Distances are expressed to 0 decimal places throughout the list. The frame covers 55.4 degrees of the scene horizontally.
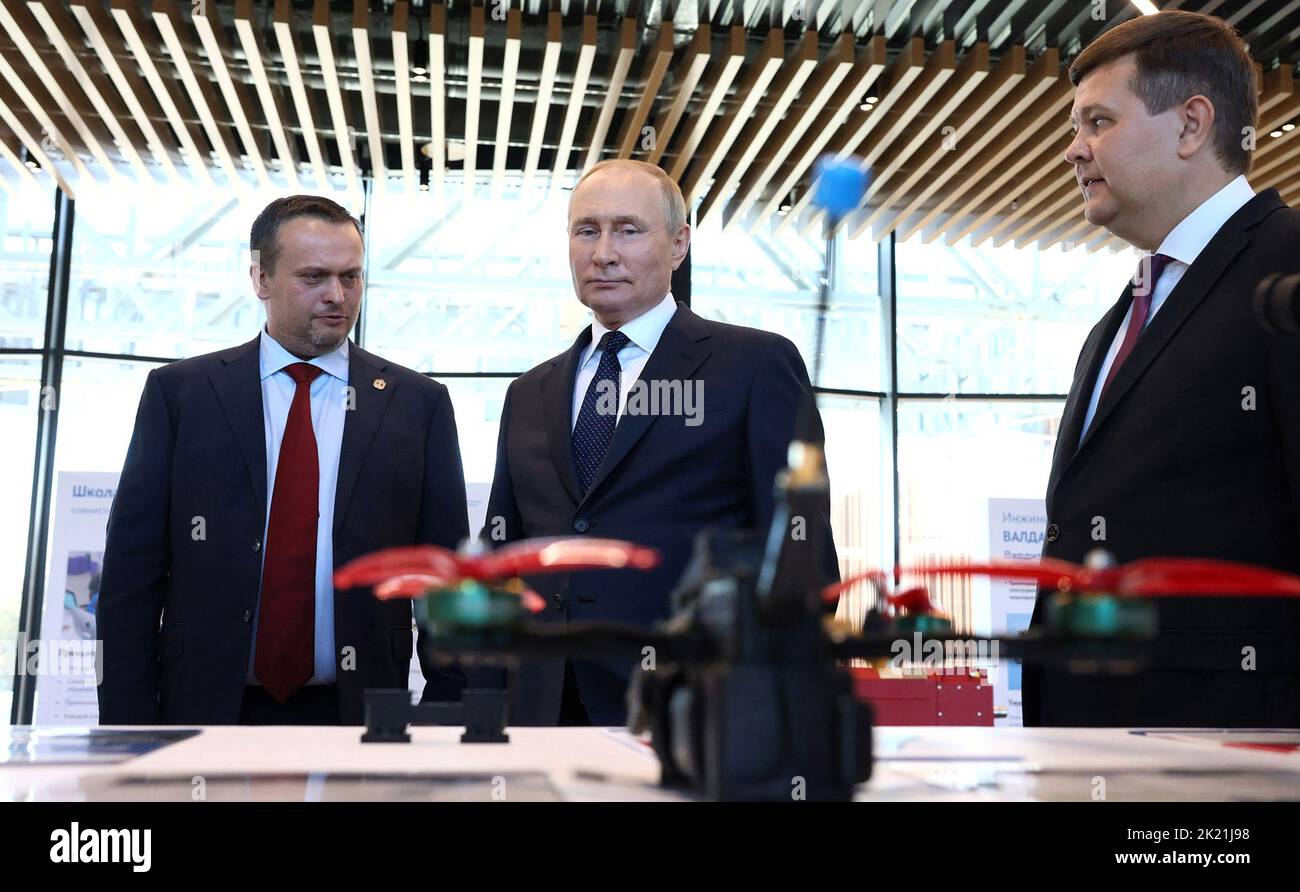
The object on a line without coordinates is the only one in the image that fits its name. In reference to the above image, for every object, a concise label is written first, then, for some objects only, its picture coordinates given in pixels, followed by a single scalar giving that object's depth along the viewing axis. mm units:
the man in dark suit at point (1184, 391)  1652
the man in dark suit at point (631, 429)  2135
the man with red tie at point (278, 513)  2506
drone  715
